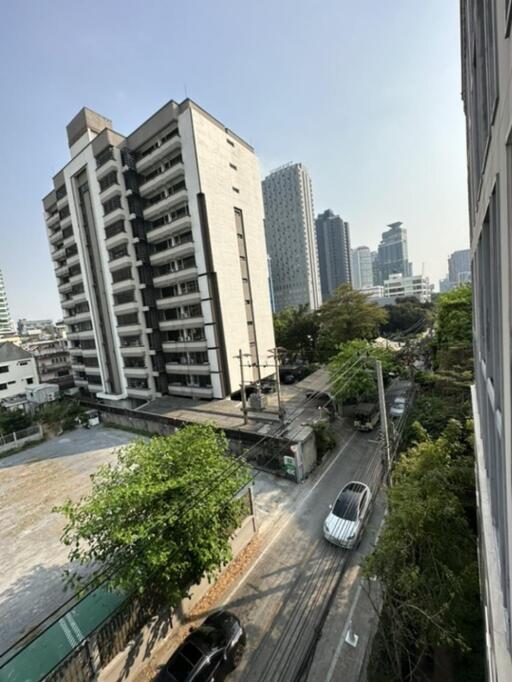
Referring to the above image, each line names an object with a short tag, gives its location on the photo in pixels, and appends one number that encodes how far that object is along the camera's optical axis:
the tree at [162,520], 6.54
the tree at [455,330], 17.92
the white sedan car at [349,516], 10.09
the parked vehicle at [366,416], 18.45
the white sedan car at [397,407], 19.25
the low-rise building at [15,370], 36.19
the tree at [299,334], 37.16
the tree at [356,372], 18.34
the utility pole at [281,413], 16.64
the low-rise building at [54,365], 39.80
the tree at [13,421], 25.53
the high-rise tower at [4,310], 87.62
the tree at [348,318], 28.08
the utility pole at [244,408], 17.70
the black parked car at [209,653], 6.39
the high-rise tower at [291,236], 77.75
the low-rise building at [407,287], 87.19
